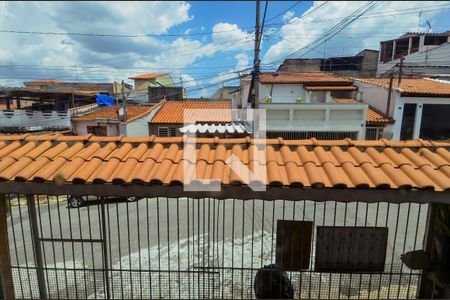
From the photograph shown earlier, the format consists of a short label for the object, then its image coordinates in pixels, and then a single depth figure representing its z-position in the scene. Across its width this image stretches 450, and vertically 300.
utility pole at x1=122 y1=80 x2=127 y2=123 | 17.45
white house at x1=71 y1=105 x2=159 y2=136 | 19.27
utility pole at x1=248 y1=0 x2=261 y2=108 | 12.86
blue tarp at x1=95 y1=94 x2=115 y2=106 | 27.16
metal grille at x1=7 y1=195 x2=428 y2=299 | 5.68
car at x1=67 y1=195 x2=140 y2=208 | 12.37
